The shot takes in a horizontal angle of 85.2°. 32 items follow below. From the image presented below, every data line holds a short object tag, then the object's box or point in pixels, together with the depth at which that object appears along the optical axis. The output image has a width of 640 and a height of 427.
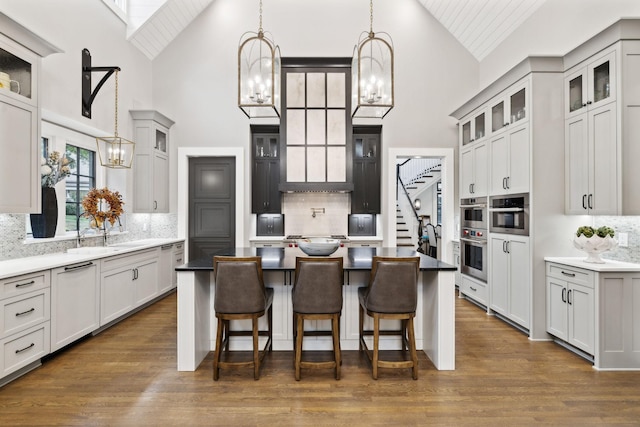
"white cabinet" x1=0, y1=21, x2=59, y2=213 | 2.73
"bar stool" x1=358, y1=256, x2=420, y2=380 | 2.63
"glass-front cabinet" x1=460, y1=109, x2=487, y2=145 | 4.75
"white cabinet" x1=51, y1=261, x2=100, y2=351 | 3.05
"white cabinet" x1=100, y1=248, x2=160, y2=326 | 3.78
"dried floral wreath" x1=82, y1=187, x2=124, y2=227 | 3.92
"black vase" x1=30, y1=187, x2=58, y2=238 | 3.60
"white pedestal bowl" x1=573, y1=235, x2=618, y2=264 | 3.06
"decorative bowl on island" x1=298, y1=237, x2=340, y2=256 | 3.18
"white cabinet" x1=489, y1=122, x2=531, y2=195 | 3.69
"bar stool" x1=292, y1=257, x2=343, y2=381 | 2.63
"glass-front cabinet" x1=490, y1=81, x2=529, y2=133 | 3.75
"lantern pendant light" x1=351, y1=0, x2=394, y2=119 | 2.80
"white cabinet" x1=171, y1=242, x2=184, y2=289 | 5.54
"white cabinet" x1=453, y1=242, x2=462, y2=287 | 5.57
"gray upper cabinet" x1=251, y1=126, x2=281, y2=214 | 6.02
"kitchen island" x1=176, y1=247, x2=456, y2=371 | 2.88
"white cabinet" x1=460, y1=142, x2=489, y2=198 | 4.65
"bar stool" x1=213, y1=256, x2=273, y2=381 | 2.63
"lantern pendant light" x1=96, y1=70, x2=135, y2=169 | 3.84
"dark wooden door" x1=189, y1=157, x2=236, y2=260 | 6.09
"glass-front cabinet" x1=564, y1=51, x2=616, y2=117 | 2.97
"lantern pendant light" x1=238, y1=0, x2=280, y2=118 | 2.76
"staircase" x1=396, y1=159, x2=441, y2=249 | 7.59
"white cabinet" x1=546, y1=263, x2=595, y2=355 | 2.96
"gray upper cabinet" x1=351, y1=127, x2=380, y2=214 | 6.04
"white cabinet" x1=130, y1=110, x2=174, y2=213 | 5.30
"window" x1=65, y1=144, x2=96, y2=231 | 4.33
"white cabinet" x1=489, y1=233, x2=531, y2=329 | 3.68
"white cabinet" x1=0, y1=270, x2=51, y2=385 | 2.55
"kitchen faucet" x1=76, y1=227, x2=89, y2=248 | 4.07
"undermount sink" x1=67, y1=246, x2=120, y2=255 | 3.80
